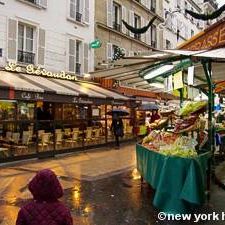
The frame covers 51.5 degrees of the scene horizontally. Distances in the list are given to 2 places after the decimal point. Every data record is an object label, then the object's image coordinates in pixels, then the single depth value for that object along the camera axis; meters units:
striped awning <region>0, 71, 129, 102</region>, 8.03
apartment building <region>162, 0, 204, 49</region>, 20.58
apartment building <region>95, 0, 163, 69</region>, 13.59
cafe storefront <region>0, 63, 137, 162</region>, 8.17
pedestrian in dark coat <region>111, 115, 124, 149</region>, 11.26
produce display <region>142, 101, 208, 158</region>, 4.21
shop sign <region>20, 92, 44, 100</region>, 7.94
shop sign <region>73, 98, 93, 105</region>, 9.50
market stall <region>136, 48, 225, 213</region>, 3.86
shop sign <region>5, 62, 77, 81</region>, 9.06
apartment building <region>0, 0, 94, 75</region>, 9.37
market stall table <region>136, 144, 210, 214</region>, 3.79
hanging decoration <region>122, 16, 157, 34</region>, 5.63
